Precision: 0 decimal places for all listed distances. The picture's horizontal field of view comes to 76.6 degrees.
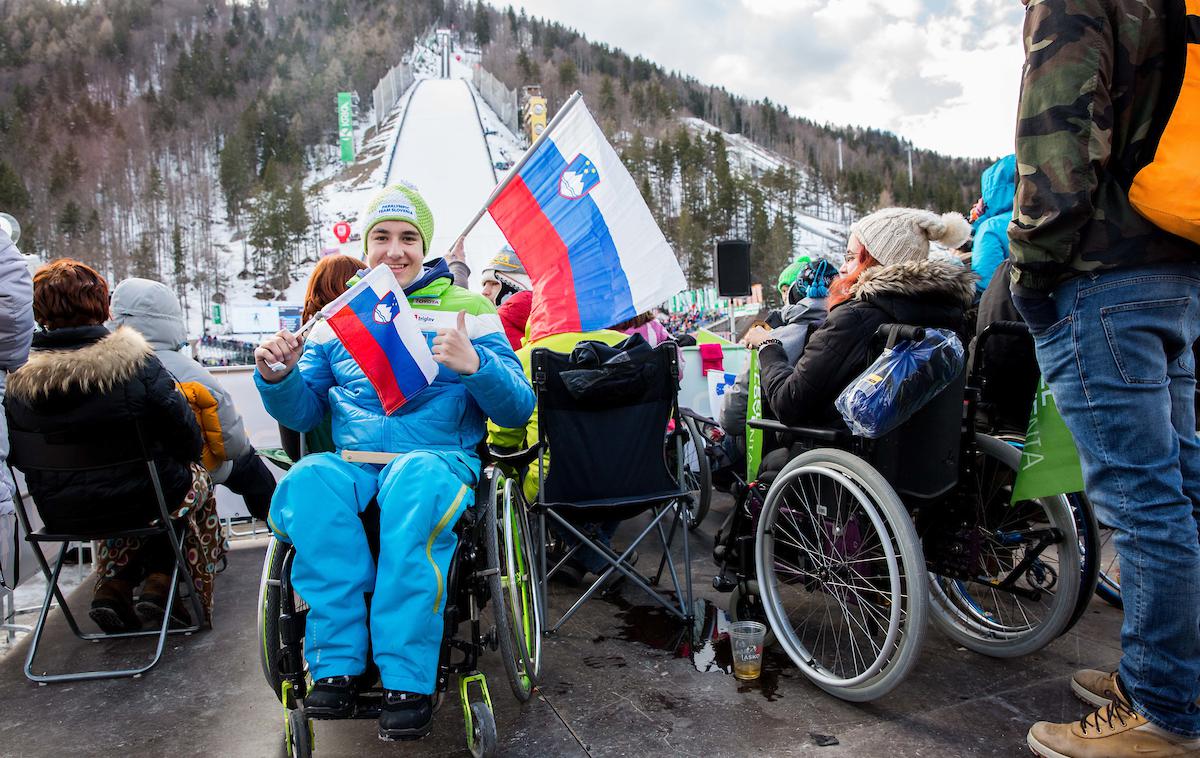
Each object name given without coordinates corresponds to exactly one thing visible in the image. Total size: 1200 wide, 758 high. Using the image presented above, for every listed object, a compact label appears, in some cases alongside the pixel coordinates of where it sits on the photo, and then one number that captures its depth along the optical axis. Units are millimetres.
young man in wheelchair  1860
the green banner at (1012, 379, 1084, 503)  2092
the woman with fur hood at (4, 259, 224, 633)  2793
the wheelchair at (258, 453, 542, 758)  1932
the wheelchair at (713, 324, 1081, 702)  2098
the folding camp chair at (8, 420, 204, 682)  2824
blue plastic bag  2088
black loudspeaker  9695
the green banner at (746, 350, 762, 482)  2964
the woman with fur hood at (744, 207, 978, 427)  2348
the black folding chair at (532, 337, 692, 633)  2766
